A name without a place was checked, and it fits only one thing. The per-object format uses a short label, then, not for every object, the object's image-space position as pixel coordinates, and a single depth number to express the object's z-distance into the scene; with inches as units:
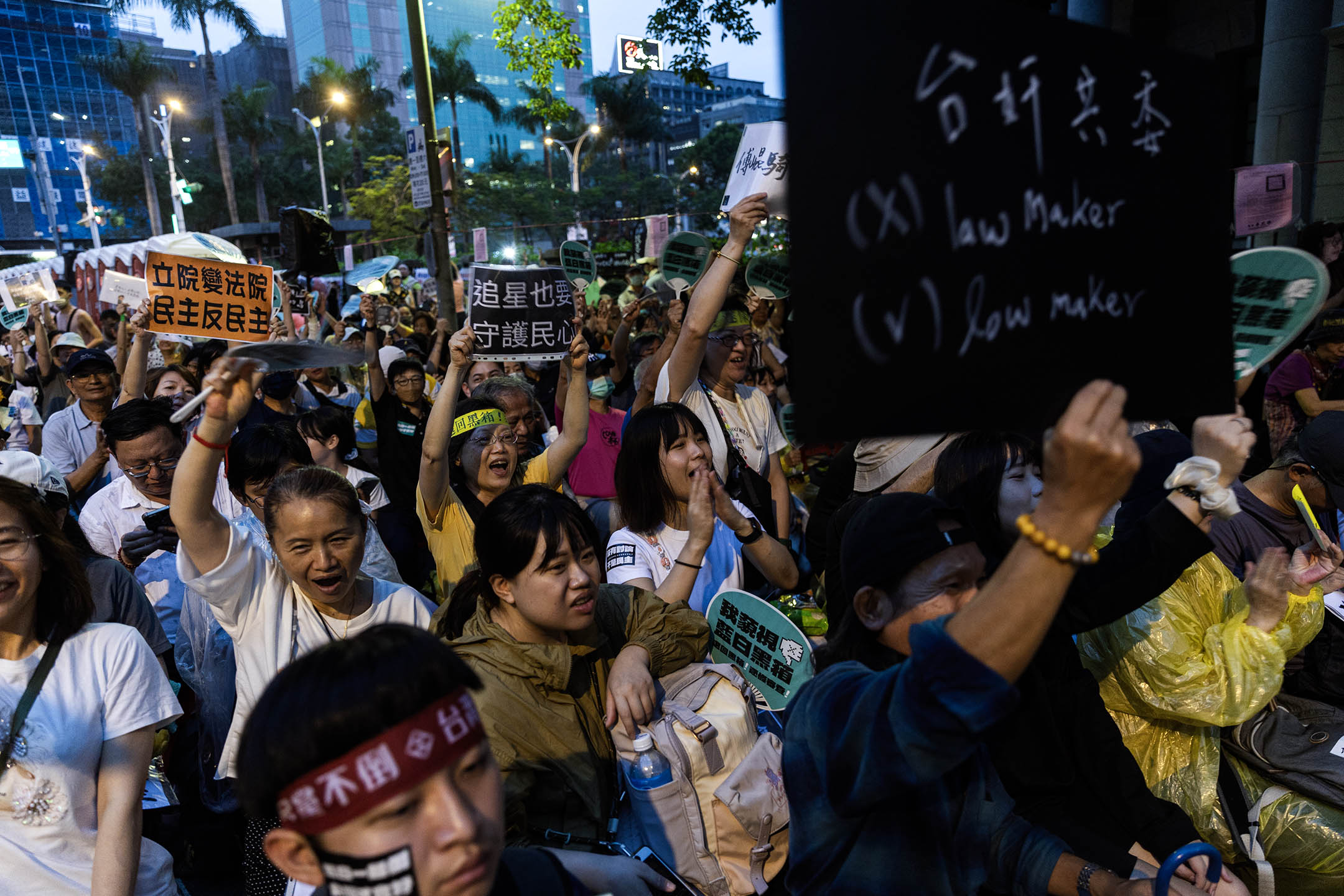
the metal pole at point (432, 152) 376.2
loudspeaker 372.2
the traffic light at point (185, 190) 1334.9
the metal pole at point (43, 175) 1736.0
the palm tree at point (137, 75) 1829.5
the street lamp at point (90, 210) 1362.0
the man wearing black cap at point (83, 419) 209.6
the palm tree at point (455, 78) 2010.3
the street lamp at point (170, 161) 1285.7
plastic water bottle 87.0
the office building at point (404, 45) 4303.6
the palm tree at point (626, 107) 2404.0
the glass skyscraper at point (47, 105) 2837.1
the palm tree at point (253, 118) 2066.9
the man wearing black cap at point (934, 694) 46.3
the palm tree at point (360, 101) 2081.7
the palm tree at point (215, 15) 1815.9
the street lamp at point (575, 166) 1893.1
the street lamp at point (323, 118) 1130.0
